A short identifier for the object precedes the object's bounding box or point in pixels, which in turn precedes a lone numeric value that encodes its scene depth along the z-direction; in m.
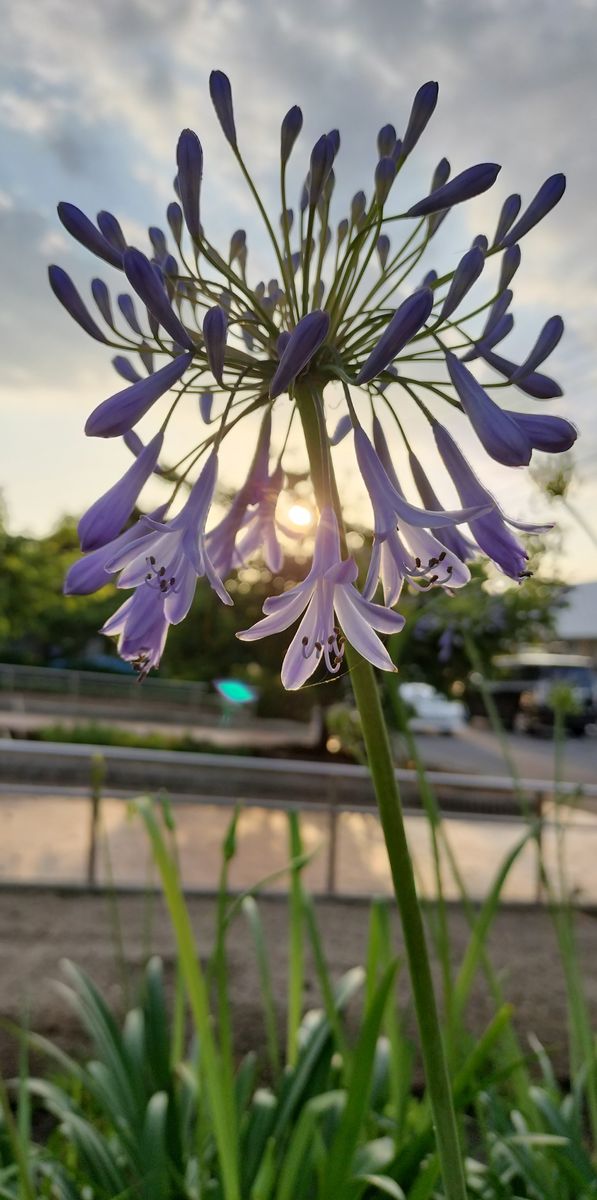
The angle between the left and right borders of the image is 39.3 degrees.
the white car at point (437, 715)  24.28
